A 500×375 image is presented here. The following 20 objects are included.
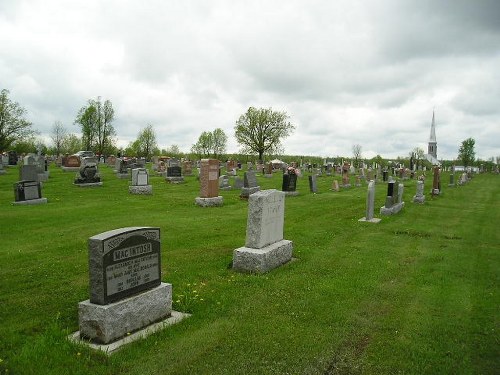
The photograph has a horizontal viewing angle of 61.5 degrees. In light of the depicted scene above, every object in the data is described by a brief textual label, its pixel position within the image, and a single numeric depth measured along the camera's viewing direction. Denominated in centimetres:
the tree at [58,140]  8075
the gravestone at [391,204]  1711
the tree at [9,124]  4975
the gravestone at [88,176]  2502
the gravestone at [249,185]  2130
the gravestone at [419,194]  2138
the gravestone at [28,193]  1748
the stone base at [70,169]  3506
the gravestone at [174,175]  2902
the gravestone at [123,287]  538
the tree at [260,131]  6519
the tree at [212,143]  7844
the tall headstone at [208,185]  1830
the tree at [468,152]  7481
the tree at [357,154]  7891
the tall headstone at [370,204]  1555
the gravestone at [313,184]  2549
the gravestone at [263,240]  853
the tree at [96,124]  5944
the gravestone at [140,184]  2206
